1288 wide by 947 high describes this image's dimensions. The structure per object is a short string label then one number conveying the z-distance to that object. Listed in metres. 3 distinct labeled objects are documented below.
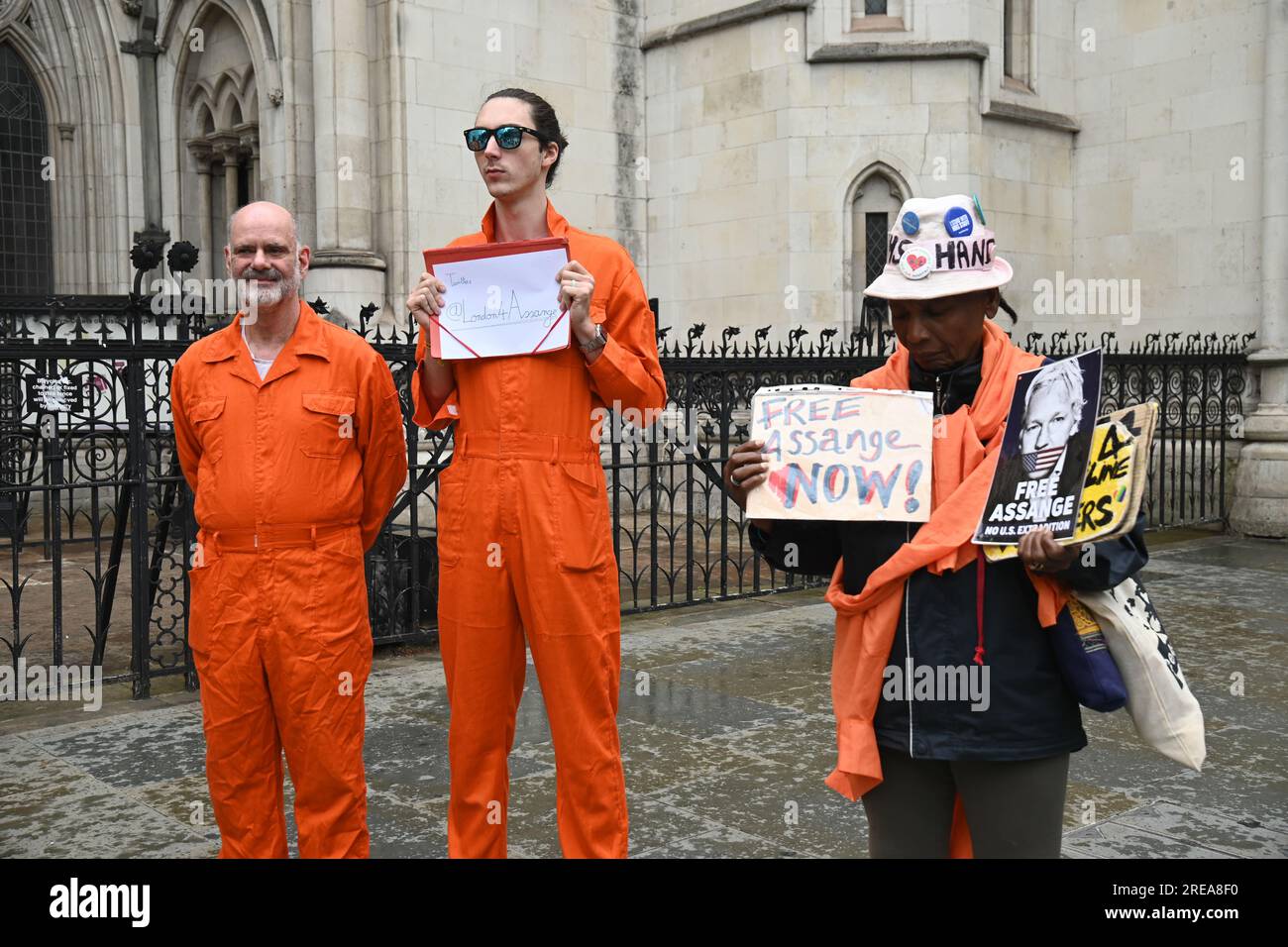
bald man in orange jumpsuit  3.41
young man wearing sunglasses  3.45
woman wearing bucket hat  2.56
